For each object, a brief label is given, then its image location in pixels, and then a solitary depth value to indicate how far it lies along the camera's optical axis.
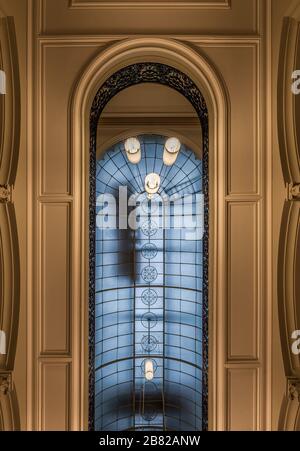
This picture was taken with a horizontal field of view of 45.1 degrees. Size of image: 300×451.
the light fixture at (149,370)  8.41
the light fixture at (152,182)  7.75
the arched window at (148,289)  8.88
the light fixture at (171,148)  7.00
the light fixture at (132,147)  6.93
